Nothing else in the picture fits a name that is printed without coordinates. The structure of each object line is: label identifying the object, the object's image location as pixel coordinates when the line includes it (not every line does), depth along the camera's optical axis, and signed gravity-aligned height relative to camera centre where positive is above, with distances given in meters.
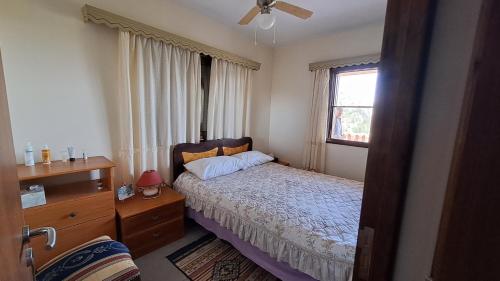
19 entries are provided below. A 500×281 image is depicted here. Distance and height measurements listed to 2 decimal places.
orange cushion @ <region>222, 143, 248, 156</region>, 3.15 -0.53
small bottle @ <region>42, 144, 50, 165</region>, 1.71 -0.39
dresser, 1.52 -0.74
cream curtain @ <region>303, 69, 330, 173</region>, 3.11 -0.08
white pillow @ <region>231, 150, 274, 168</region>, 2.97 -0.61
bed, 1.39 -0.79
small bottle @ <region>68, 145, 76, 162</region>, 1.84 -0.39
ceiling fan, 1.75 +0.92
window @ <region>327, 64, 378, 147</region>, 2.85 +0.23
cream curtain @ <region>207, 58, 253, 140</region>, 2.91 +0.23
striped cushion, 1.21 -0.95
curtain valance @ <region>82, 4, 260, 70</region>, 1.80 +0.82
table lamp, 2.13 -0.73
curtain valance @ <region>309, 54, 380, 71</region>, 2.65 +0.79
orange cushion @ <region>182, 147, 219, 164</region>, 2.65 -0.54
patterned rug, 1.80 -1.37
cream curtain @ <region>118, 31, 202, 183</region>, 2.10 +0.12
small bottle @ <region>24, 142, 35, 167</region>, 1.64 -0.38
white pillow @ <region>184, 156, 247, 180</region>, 2.40 -0.63
